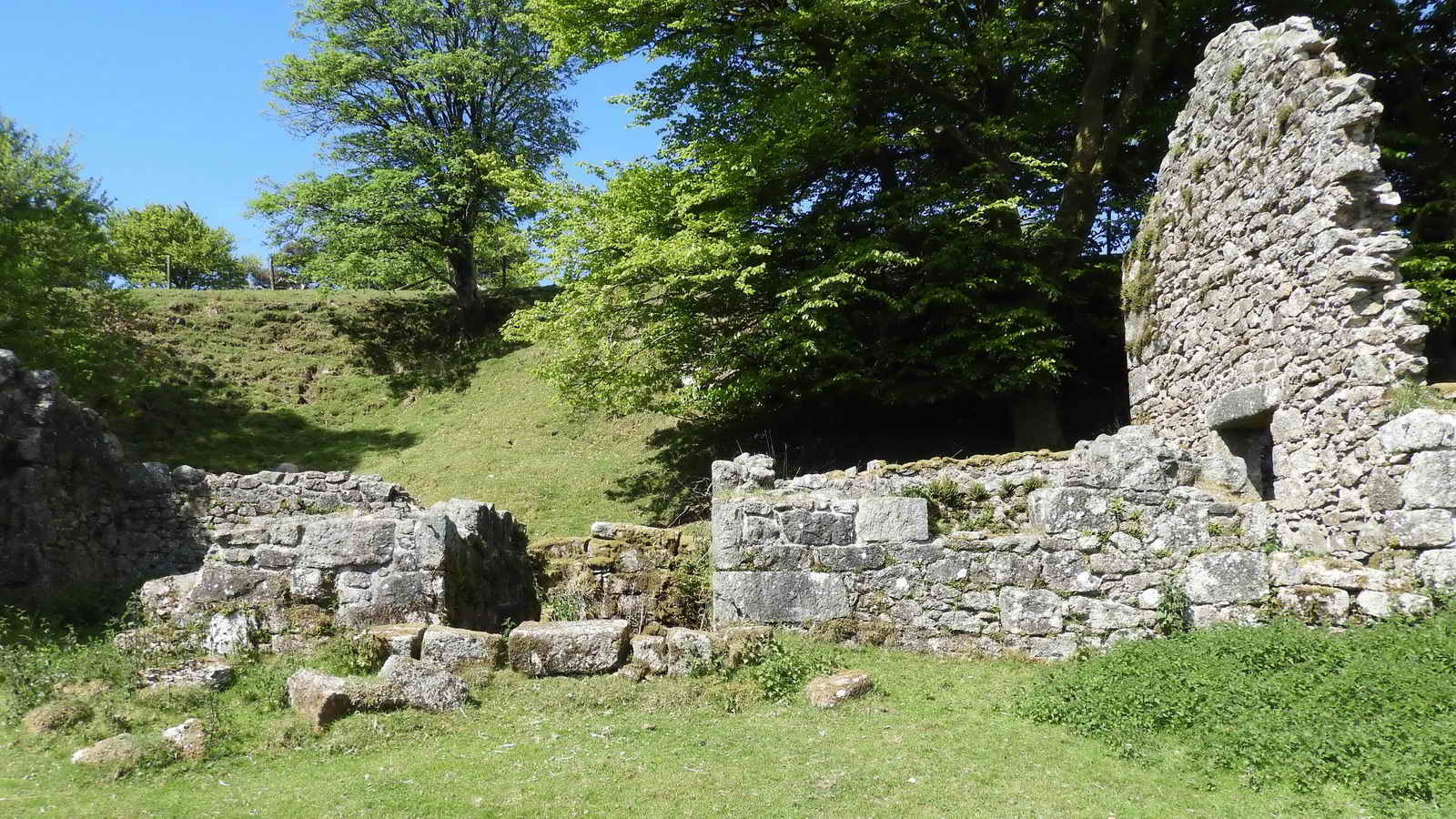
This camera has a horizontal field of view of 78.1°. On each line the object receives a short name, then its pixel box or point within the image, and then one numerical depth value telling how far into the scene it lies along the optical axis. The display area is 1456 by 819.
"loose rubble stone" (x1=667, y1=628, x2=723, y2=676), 7.33
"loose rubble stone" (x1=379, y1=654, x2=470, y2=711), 6.72
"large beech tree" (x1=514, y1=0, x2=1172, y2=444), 15.27
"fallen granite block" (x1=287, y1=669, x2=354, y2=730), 6.38
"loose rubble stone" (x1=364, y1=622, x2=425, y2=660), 7.22
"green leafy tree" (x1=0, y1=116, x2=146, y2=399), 18.45
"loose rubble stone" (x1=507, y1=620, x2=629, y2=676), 7.30
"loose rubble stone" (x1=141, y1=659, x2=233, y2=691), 7.02
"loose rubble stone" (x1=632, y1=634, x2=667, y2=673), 7.33
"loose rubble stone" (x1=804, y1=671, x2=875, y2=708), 6.95
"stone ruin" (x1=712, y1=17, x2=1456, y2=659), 7.64
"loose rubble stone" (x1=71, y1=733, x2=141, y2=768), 5.77
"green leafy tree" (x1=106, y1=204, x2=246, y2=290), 43.41
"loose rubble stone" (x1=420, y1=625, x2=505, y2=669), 7.25
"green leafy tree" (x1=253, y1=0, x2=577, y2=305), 26.17
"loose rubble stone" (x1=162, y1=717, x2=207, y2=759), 5.97
